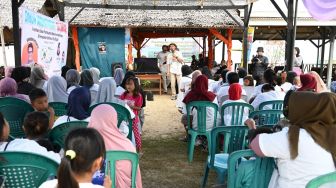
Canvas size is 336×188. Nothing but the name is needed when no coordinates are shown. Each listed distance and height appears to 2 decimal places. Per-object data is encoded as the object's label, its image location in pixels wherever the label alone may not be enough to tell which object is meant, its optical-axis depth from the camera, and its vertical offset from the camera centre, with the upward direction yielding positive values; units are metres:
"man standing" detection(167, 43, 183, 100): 11.60 -0.12
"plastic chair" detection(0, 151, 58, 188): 2.05 -0.63
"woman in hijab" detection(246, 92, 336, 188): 2.07 -0.46
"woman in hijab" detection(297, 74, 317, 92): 4.46 -0.25
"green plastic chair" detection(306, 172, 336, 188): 1.83 -0.60
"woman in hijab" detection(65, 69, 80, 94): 5.33 -0.27
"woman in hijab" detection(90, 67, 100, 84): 6.47 -0.28
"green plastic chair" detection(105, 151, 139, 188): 2.43 -0.66
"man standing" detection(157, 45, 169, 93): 12.39 -0.10
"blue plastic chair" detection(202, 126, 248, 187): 3.35 -0.78
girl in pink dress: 4.91 -0.52
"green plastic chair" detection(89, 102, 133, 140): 4.08 -0.62
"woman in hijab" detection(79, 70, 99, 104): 5.04 -0.31
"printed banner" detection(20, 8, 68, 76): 5.25 +0.31
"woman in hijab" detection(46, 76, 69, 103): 4.99 -0.41
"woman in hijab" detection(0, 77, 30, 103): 4.13 -0.34
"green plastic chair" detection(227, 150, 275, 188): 2.43 -0.74
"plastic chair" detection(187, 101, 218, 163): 4.70 -0.74
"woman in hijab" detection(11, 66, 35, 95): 4.66 -0.26
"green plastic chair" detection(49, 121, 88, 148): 3.09 -0.62
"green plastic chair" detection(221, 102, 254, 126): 4.55 -0.60
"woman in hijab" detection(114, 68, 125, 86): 6.92 -0.30
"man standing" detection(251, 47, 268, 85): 10.31 -0.06
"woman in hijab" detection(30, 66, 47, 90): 5.28 -0.27
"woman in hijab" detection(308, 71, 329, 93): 4.57 -0.27
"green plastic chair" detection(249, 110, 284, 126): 4.23 -0.64
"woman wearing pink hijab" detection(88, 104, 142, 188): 2.54 -0.55
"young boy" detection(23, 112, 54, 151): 2.77 -0.51
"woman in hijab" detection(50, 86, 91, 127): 3.67 -0.45
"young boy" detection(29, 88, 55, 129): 3.76 -0.44
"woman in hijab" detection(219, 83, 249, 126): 4.62 -0.47
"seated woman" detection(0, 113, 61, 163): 2.29 -0.55
